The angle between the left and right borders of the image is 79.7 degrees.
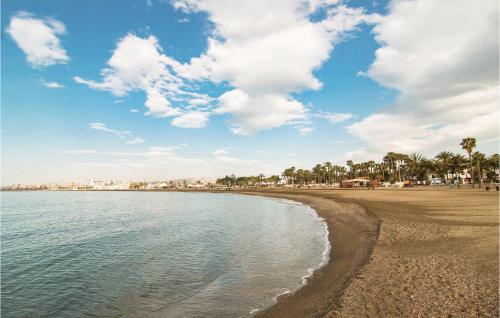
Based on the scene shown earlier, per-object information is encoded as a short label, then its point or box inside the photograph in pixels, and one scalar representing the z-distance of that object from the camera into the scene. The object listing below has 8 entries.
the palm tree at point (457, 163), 105.38
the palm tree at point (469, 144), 72.86
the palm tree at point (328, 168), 183.95
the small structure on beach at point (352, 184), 122.50
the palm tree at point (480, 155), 91.07
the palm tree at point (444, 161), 108.56
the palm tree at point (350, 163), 166.75
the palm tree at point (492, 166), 106.56
